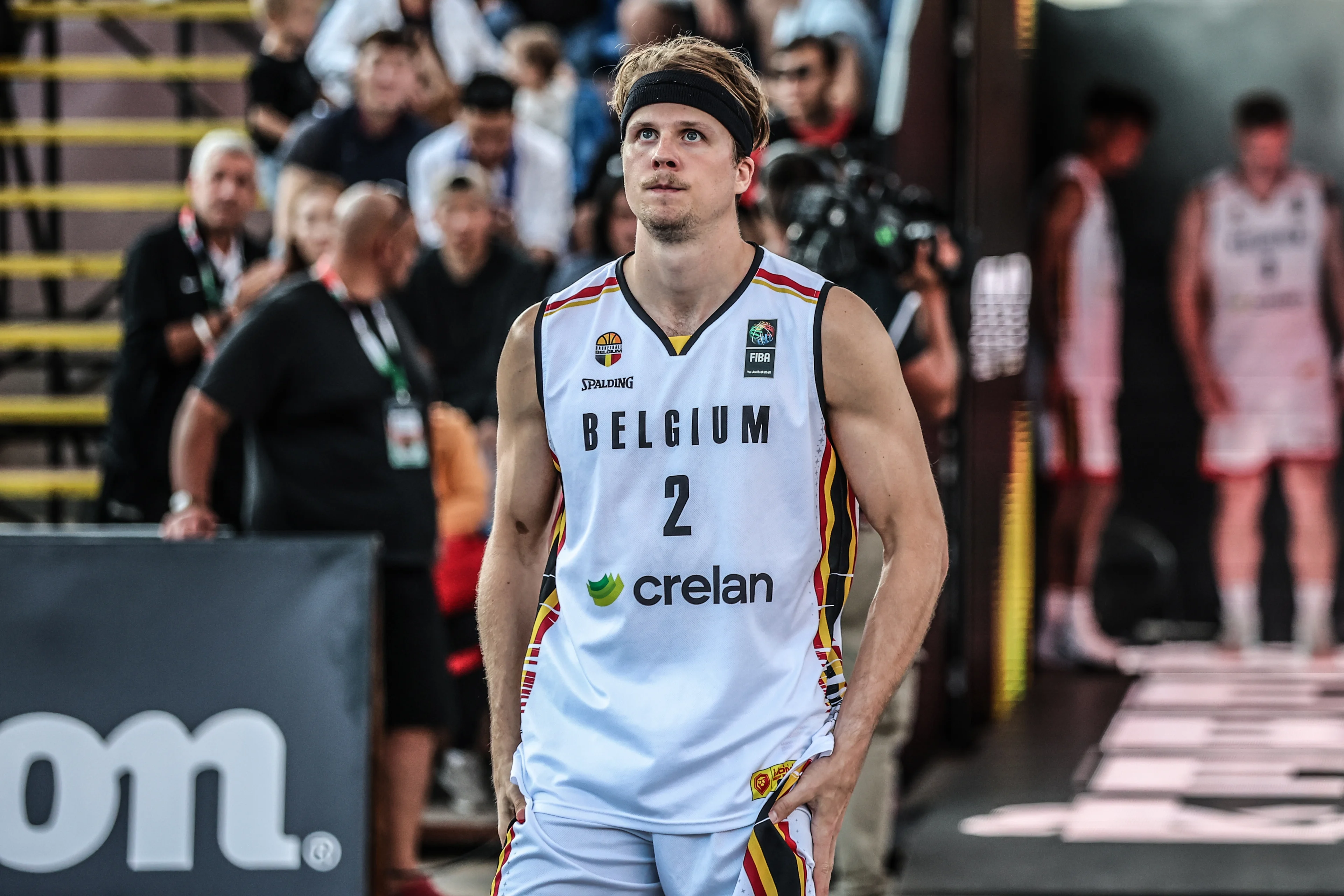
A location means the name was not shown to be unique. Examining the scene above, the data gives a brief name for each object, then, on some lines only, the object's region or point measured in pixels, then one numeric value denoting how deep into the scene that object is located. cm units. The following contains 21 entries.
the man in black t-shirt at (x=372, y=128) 1565
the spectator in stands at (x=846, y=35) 1331
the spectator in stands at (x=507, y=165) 1554
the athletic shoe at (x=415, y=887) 1081
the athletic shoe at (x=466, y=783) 1320
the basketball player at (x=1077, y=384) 2158
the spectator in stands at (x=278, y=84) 1722
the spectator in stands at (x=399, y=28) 1761
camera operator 1042
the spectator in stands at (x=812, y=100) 1294
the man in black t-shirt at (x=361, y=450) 1076
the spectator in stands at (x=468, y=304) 1423
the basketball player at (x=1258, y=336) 2145
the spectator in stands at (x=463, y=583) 1252
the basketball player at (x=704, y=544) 560
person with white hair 1291
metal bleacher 1756
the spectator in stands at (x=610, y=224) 1263
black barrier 1005
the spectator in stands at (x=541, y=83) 1767
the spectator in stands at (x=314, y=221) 1262
